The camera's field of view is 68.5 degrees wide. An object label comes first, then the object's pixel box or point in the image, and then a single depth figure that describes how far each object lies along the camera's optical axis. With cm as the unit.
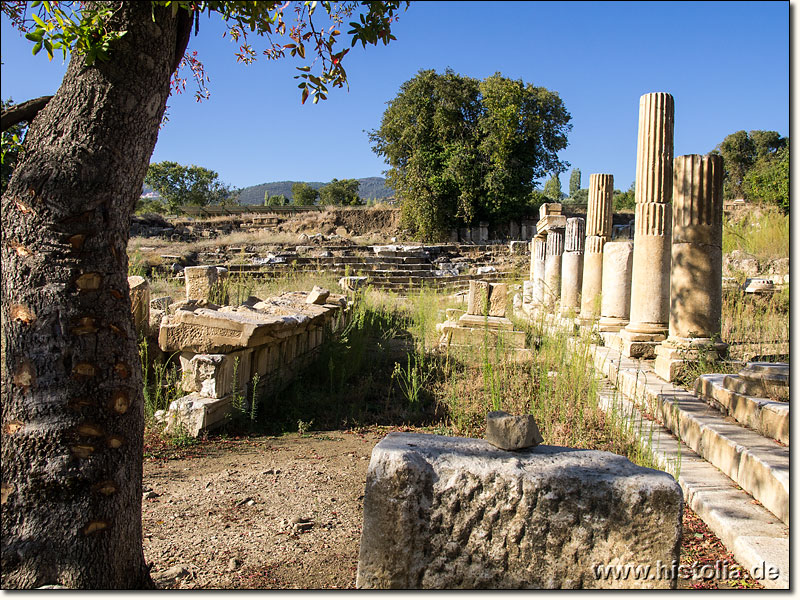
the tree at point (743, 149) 3700
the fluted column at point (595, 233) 1134
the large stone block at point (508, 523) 213
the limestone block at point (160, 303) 718
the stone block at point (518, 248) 2648
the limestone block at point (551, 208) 1547
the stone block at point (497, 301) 930
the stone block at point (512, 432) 238
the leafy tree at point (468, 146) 3006
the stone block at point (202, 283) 829
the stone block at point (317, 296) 845
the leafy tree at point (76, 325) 220
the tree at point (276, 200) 5219
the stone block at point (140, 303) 586
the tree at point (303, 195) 5881
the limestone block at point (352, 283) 1401
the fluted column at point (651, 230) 752
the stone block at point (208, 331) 537
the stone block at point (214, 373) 526
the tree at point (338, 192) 5725
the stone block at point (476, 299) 934
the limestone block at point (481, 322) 847
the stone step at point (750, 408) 391
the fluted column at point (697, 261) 643
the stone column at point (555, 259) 1448
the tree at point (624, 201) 4016
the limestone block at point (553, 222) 1470
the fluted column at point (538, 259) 1578
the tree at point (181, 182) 5856
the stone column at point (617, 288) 918
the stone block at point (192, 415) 500
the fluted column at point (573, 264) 1265
